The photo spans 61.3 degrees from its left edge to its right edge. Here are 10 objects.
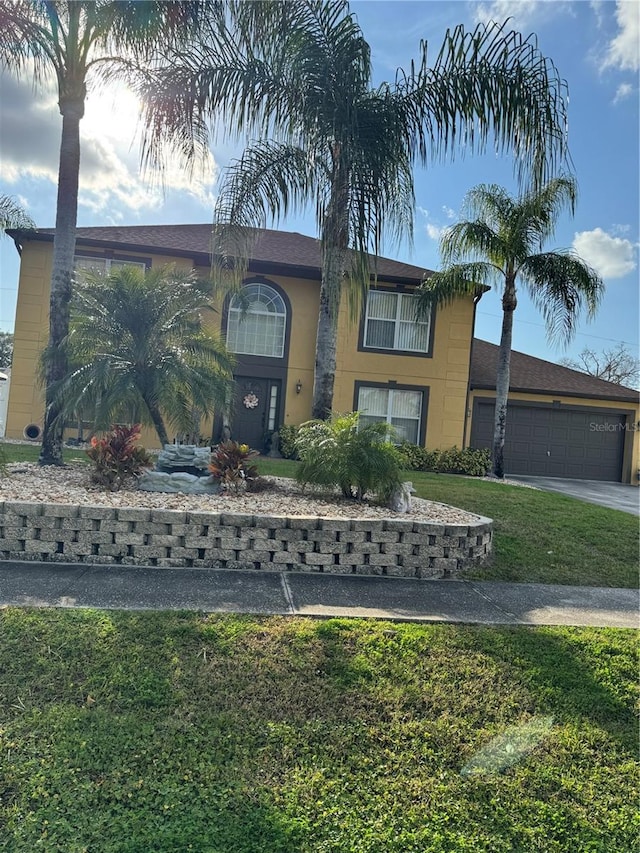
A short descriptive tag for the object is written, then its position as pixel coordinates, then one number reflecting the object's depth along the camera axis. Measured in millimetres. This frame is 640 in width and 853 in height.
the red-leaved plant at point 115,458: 6477
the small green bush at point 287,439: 14336
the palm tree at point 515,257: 13234
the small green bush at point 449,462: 15219
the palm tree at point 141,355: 7203
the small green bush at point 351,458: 6605
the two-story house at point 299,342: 14297
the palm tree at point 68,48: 7742
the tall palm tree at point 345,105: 7445
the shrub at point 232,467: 6988
